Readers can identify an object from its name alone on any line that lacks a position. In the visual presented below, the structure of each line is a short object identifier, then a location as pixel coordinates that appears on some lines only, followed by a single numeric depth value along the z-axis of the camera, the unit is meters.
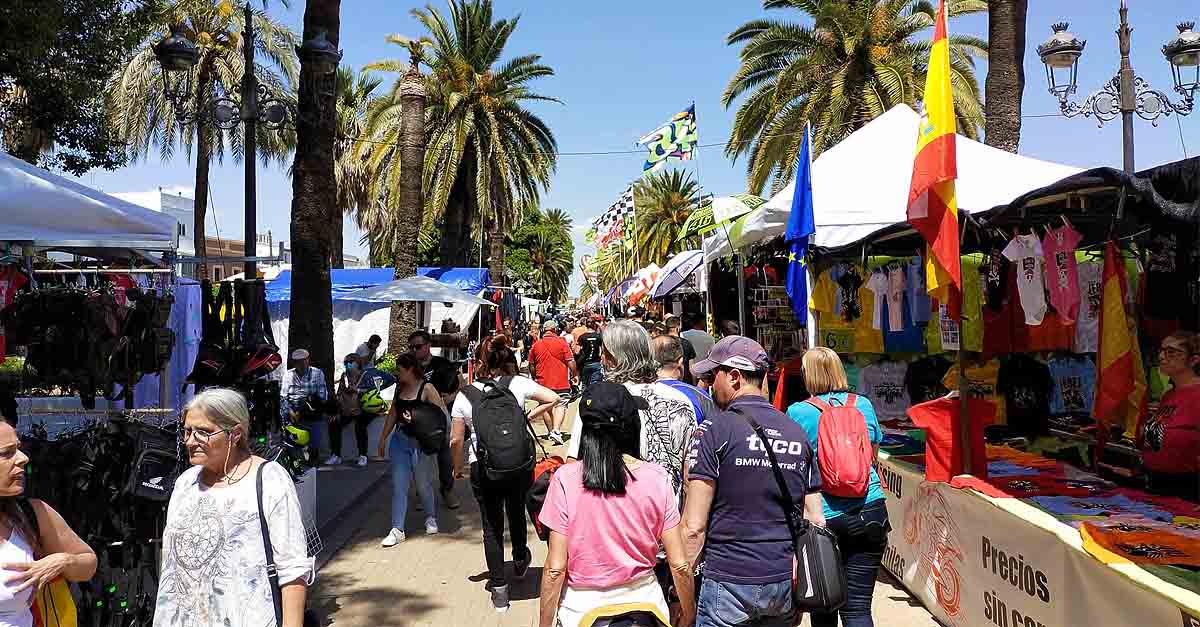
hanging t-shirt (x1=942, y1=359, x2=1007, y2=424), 8.37
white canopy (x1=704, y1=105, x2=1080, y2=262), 7.46
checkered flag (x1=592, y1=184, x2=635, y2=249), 30.89
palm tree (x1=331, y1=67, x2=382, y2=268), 37.53
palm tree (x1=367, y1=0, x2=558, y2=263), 26.25
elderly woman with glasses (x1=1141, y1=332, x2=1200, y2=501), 5.02
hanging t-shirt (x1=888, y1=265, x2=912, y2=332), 9.14
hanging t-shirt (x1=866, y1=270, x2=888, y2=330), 9.30
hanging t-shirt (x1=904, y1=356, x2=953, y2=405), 9.23
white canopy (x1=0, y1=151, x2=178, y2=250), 5.29
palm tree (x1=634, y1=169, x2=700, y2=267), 54.41
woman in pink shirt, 3.09
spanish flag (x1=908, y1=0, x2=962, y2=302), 5.12
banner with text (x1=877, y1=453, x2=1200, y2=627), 3.69
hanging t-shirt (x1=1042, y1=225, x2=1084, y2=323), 6.87
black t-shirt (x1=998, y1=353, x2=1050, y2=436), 8.00
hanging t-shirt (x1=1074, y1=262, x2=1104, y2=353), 7.32
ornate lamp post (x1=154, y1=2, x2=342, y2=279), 10.76
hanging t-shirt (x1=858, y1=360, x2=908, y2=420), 9.51
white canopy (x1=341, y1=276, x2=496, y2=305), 16.56
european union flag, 7.76
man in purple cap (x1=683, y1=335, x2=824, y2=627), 3.46
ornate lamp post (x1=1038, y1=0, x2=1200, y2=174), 11.49
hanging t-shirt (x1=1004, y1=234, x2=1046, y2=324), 7.20
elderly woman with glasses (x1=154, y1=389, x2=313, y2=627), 3.09
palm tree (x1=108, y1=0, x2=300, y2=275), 26.69
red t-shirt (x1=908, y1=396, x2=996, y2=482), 5.55
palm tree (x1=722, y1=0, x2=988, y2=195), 18.11
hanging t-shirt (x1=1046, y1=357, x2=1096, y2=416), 8.15
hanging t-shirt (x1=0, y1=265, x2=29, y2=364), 6.40
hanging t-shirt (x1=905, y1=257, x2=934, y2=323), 8.95
